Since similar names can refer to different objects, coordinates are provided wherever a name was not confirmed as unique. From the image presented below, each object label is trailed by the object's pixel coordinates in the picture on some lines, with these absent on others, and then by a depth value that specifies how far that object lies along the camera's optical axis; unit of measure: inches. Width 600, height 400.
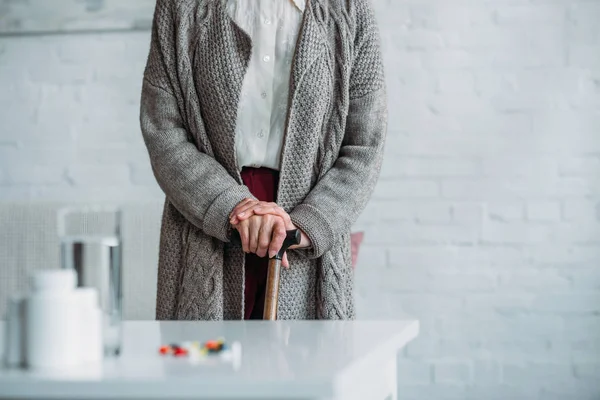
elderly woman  96.6
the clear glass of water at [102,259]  70.2
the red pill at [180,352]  69.8
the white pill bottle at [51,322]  66.5
